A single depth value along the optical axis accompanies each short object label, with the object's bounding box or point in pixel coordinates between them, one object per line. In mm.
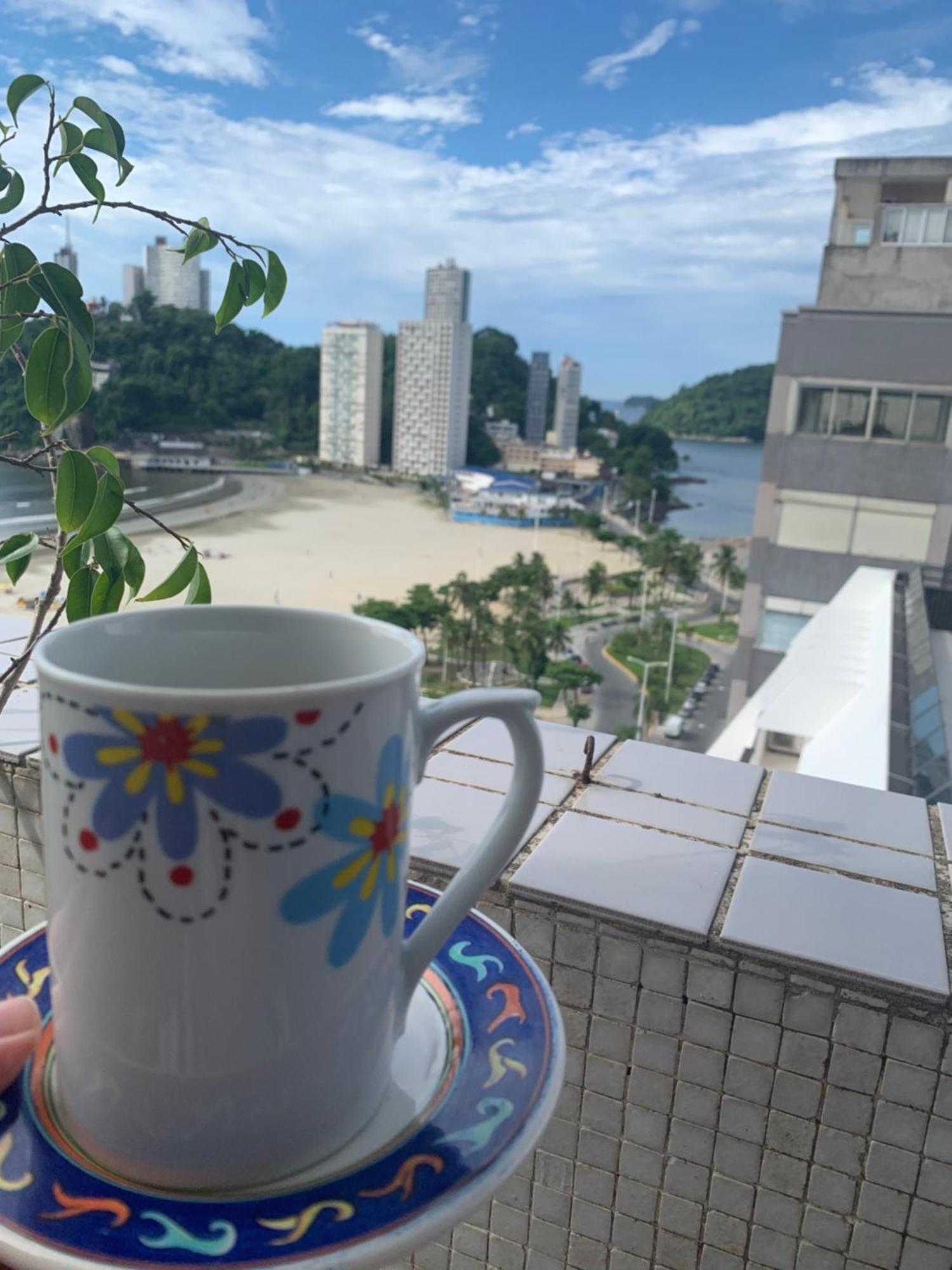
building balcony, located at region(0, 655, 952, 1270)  591
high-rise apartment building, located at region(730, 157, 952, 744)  7898
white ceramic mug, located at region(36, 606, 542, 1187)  287
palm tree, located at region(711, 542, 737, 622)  26672
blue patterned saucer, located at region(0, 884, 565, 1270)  294
